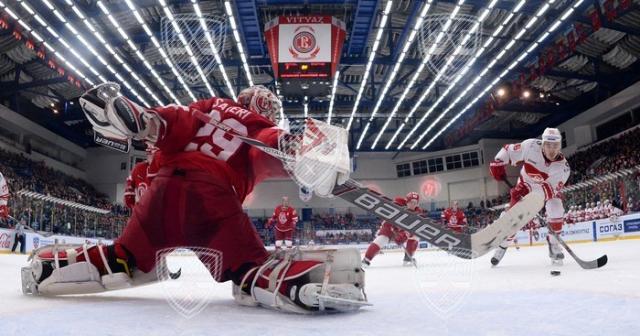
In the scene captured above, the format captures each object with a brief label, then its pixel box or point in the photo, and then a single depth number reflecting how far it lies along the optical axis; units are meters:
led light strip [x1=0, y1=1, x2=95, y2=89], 11.78
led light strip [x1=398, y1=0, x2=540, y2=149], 12.20
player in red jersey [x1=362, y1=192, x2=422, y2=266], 6.57
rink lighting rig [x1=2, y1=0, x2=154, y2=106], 11.80
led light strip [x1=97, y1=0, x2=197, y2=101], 11.45
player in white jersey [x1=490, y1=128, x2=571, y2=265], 4.66
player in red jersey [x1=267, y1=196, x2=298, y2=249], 11.80
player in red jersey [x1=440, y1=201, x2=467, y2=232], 10.09
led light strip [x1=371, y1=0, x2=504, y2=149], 11.89
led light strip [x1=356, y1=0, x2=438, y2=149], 11.94
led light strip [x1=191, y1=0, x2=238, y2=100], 11.70
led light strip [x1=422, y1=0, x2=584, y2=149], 12.50
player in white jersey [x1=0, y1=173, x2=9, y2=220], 8.14
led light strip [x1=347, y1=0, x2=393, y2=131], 12.39
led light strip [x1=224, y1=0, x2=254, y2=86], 11.93
